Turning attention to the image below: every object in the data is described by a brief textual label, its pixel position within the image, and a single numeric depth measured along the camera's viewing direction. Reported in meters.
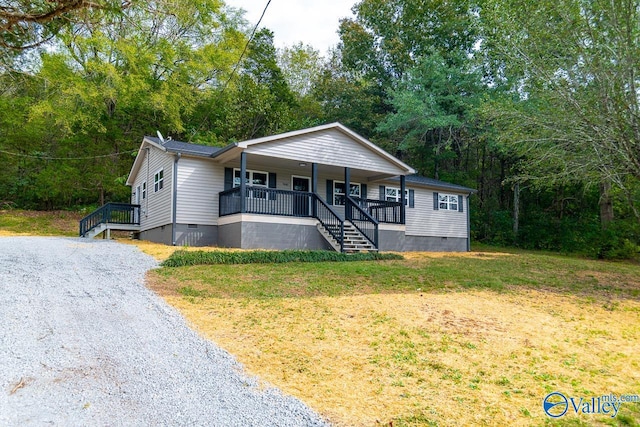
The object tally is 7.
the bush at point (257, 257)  11.13
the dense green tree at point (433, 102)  25.30
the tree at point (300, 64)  43.53
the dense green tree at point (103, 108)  25.33
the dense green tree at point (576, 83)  9.91
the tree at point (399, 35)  30.56
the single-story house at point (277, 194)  15.21
